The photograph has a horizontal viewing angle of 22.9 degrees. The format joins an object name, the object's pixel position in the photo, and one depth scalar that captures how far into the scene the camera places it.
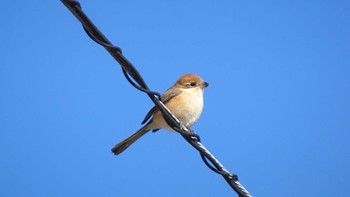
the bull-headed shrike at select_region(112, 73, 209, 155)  11.00
